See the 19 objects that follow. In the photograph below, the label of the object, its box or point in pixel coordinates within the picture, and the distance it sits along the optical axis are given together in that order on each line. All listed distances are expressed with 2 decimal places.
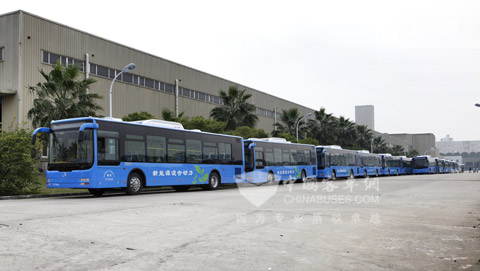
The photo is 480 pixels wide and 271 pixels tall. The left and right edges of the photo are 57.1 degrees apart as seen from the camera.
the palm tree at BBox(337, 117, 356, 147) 75.94
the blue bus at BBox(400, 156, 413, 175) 67.69
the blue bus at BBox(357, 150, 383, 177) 47.52
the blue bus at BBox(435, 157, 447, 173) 74.38
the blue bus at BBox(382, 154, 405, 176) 58.16
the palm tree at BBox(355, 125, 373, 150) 90.04
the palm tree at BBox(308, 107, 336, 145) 67.94
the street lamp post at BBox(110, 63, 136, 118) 24.44
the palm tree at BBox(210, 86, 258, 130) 47.16
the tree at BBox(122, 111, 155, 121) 34.60
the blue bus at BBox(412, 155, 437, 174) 67.81
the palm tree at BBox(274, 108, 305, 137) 60.91
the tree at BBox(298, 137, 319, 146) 53.36
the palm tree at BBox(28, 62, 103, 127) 26.42
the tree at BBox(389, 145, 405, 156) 118.71
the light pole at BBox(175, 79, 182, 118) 49.59
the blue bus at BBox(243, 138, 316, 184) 27.53
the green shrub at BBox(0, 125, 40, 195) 17.74
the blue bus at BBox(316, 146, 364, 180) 37.34
